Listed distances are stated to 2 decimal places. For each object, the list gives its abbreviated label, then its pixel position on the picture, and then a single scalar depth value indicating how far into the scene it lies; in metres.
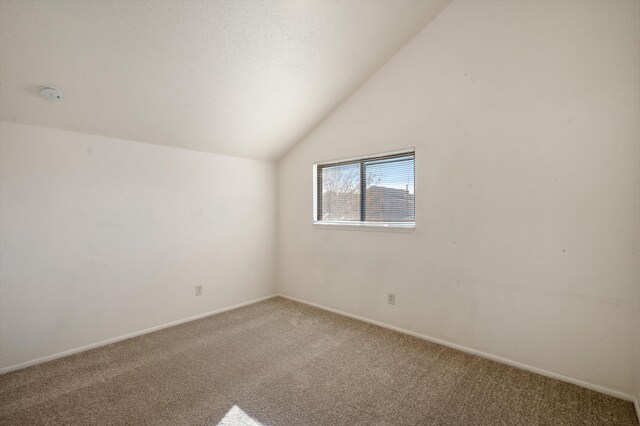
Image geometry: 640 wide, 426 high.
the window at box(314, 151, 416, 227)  3.11
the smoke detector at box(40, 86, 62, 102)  2.16
